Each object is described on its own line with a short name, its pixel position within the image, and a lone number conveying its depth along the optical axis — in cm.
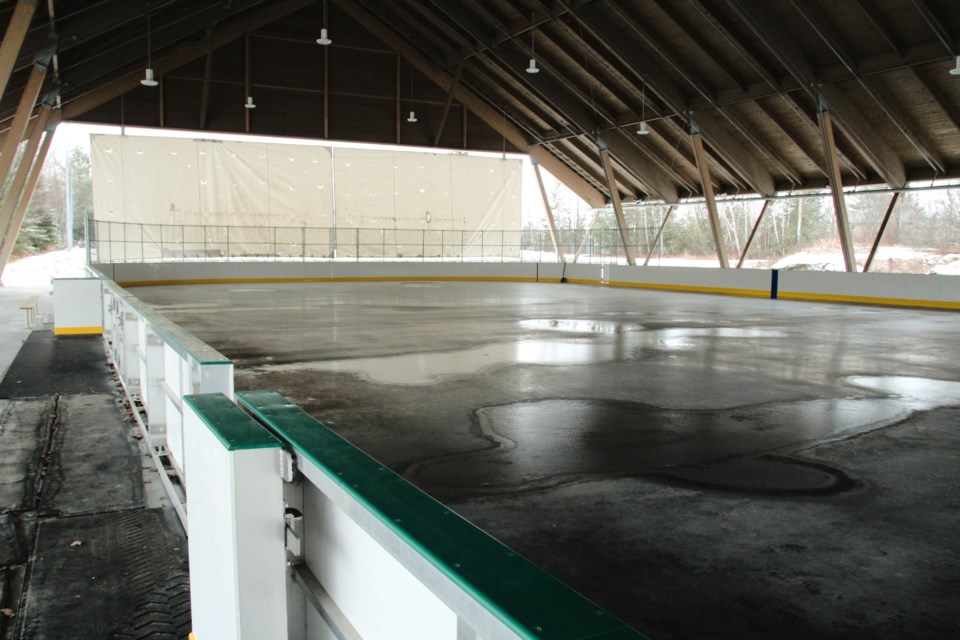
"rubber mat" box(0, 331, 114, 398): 1118
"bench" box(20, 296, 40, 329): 1793
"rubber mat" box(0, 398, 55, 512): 648
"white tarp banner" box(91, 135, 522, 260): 3412
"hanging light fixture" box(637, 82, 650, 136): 2953
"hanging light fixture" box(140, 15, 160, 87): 2409
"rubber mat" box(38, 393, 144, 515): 650
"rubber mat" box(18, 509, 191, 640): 436
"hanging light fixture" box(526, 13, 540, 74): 2663
